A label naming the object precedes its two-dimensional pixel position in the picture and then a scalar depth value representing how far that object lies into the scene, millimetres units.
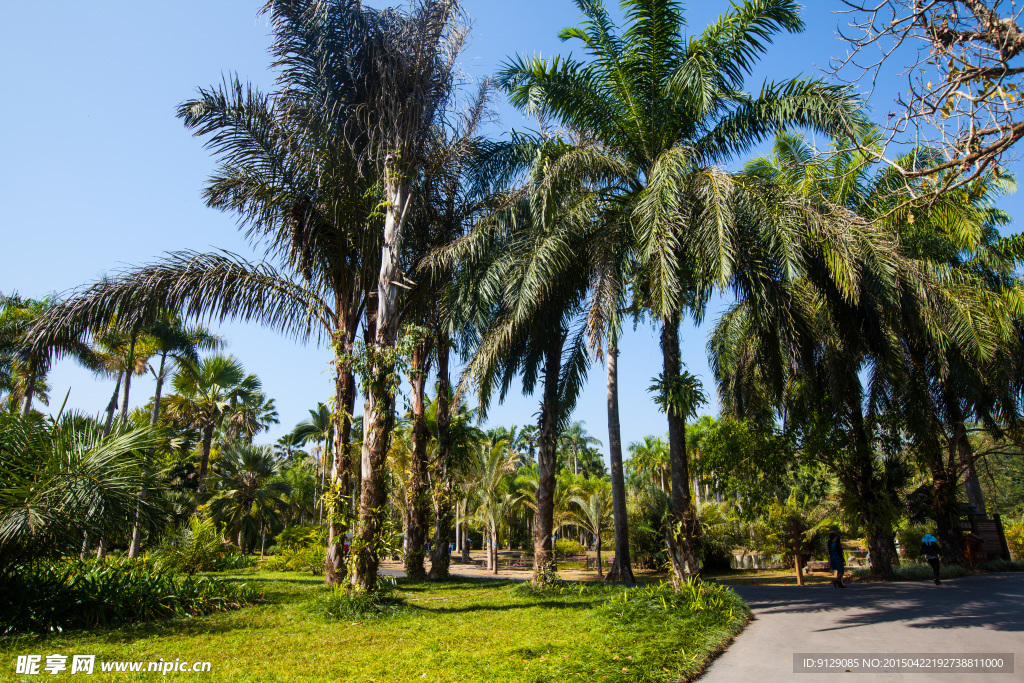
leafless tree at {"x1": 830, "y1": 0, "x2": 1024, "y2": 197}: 3928
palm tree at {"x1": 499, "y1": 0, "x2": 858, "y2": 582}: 9820
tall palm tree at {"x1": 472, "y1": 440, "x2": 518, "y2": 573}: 23406
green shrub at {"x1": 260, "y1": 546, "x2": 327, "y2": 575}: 16953
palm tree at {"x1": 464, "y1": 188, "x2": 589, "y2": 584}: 10672
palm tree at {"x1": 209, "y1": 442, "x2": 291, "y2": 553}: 28094
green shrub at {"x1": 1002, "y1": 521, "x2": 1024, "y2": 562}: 22375
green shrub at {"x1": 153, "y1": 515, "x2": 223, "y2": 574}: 12852
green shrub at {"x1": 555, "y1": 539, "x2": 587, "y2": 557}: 33181
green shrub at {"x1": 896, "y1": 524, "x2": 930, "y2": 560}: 22750
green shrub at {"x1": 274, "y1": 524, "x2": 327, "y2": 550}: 20858
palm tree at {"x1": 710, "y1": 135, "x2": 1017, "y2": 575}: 11055
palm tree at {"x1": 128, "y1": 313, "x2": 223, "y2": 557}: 21375
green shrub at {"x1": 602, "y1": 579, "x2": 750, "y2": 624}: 8305
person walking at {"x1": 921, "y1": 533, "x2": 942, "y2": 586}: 13133
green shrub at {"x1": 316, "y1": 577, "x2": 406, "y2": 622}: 8664
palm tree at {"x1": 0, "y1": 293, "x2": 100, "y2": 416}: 9711
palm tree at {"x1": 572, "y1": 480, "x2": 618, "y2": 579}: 23500
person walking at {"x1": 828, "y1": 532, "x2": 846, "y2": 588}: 13156
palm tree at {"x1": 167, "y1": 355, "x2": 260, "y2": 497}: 27922
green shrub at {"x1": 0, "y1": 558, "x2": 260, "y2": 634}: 7324
